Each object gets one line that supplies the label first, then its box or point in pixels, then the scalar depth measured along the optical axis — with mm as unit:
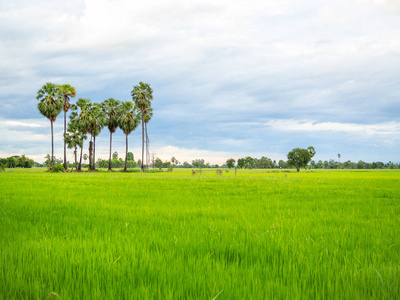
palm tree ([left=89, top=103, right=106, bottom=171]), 73438
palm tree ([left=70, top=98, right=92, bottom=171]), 71688
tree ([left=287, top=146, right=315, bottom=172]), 128625
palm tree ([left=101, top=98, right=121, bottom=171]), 79188
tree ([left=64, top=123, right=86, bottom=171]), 70812
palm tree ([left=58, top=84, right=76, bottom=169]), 68375
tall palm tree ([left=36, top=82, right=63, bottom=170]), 65188
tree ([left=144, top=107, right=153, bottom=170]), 83288
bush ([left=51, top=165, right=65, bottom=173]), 57469
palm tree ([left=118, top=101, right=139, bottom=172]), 77125
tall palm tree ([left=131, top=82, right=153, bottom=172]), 78938
